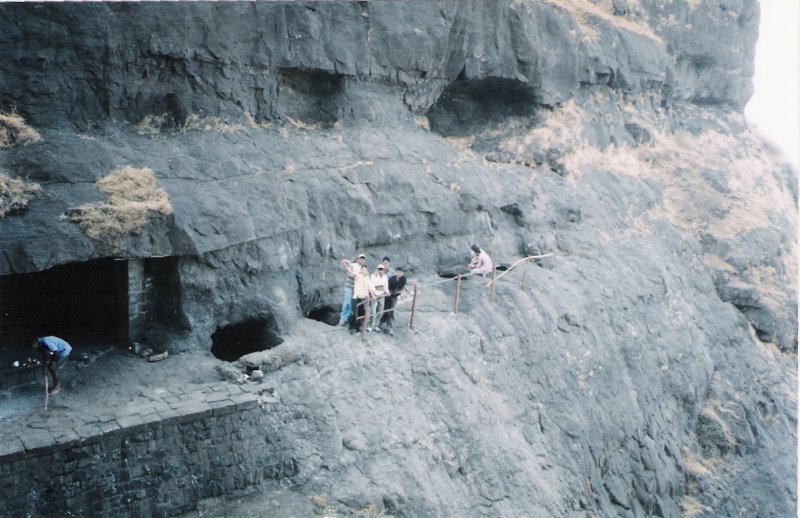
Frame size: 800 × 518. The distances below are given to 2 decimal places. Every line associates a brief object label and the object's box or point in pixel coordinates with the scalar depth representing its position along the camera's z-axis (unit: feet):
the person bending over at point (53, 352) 38.04
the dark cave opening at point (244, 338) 46.98
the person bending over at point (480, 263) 57.88
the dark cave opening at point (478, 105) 69.36
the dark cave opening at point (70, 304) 42.75
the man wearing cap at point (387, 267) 48.60
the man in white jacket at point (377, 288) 47.88
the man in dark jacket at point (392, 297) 49.24
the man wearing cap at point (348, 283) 48.01
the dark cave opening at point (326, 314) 51.67
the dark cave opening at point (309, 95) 54.29
